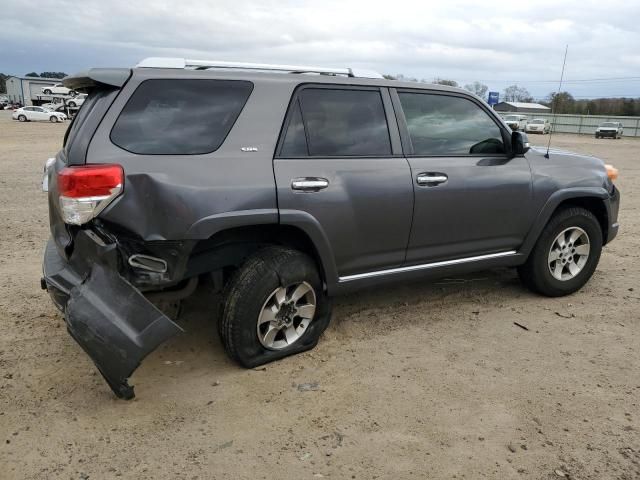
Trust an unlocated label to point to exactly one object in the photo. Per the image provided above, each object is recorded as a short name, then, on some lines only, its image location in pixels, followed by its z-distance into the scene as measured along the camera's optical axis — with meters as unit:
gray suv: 2.94
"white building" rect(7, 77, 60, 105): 80.50
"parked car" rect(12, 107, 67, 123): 41.59
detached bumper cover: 2.84
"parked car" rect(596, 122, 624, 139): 42.53
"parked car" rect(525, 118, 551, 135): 43.27
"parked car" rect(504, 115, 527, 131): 42.03
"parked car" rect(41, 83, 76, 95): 70.75
